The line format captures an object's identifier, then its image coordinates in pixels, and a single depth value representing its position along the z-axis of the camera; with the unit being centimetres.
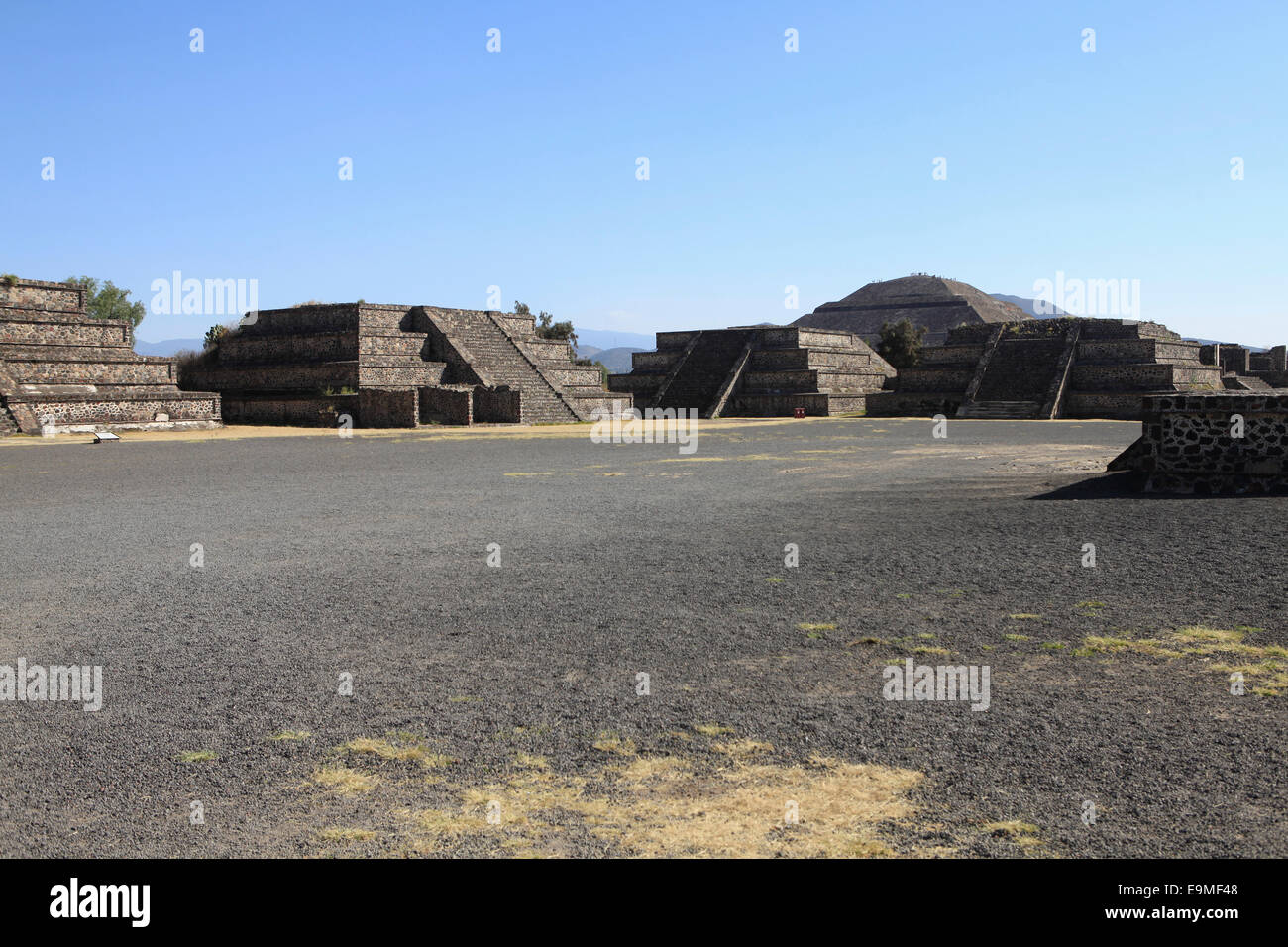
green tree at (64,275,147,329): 8292
